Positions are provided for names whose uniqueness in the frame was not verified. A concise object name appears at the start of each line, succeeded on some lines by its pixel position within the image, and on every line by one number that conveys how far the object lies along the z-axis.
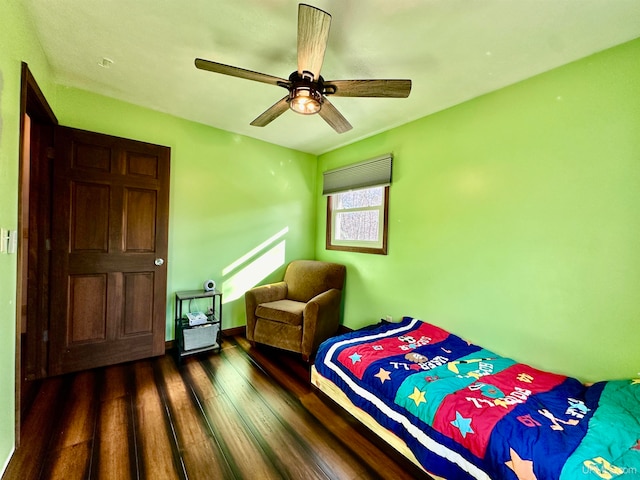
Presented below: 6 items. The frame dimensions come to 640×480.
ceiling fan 1.27
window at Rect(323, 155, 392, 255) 3.00
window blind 2.94
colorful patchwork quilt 1.16
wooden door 2.23
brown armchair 2.67
